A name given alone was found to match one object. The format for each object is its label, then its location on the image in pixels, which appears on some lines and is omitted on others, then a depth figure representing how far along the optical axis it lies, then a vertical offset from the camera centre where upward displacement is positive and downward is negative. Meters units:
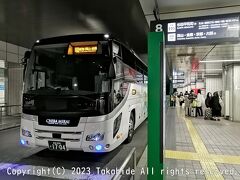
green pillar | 3.18 +0.00
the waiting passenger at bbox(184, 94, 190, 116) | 14.93 -1.02
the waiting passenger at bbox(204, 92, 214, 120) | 12.77 -1.05
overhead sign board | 4.42 +1.40
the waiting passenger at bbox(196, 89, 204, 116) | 14.12 -0.55
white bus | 4.53 -0.02
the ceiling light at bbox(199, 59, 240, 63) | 11.47 +1.83
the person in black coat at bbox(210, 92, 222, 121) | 12.40 -0.78
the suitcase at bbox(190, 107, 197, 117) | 14.30 -1.31
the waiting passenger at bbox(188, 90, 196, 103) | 14.39 -0.28
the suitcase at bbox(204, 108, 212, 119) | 12.77 -1.23
